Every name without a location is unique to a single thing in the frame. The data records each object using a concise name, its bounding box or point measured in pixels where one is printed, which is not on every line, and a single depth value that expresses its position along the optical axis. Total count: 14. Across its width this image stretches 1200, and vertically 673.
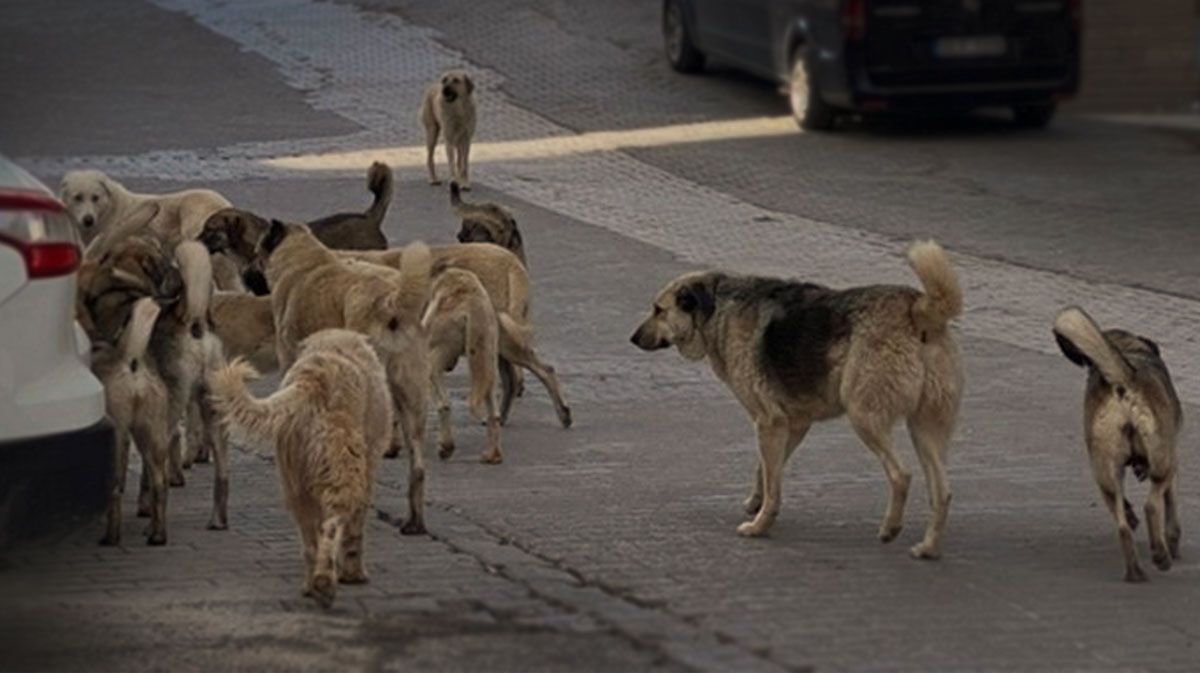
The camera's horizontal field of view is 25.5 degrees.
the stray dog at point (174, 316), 9.91
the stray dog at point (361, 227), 13.92
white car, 7.61
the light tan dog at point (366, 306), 10.33
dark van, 21.64
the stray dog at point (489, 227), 13.54
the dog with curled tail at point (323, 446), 8.73
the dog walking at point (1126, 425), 9.49
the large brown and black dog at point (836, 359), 9.73
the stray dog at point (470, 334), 11.73
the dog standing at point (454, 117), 19.73
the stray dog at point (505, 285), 12.34
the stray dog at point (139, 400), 9.58
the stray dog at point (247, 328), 11.80
